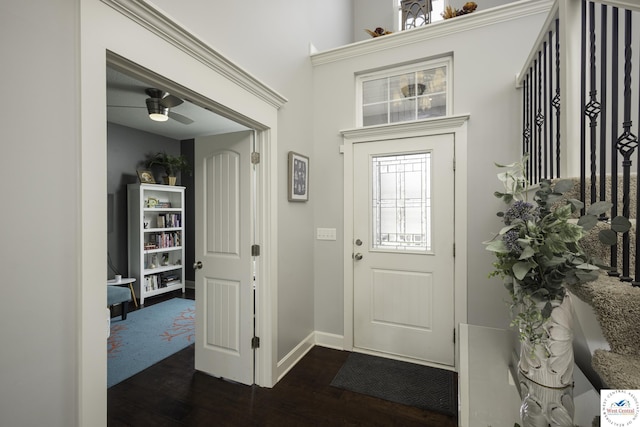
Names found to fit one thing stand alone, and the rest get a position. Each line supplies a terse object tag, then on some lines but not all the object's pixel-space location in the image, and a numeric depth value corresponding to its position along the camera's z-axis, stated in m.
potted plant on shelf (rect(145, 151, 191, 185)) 4.69
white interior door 2.29
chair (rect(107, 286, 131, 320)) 3.39
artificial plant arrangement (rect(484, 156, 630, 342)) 0.77
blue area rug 2.59
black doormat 2.07
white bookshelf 4.31
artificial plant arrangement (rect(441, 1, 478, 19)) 2.50
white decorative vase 0.84
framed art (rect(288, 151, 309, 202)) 2.52
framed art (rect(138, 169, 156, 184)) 4.36
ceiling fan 2.76
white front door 2.53
